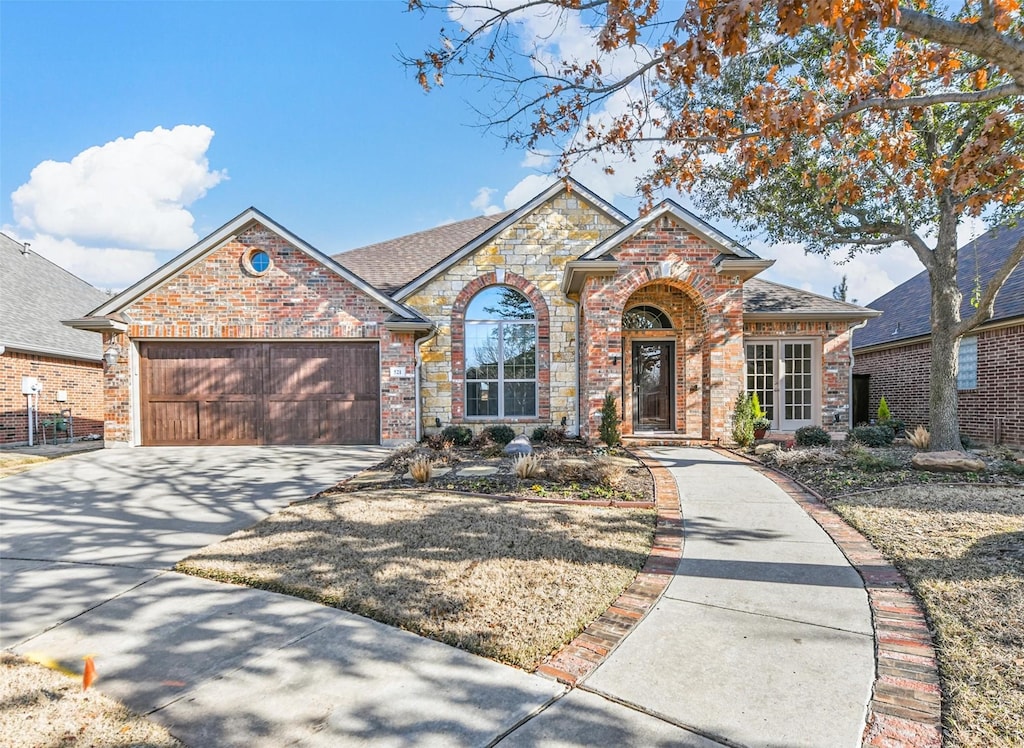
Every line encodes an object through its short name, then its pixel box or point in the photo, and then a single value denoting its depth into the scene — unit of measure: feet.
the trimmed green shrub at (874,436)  35.68
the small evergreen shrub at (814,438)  34.22
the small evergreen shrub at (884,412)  43.83
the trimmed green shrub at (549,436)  37.78
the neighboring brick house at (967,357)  36.76
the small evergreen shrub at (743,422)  34.12
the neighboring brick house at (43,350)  42.14
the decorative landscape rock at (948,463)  23.89
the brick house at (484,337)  35.76
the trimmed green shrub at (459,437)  37.50
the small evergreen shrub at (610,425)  34.27
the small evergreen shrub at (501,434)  37.45
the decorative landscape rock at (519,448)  31.27
